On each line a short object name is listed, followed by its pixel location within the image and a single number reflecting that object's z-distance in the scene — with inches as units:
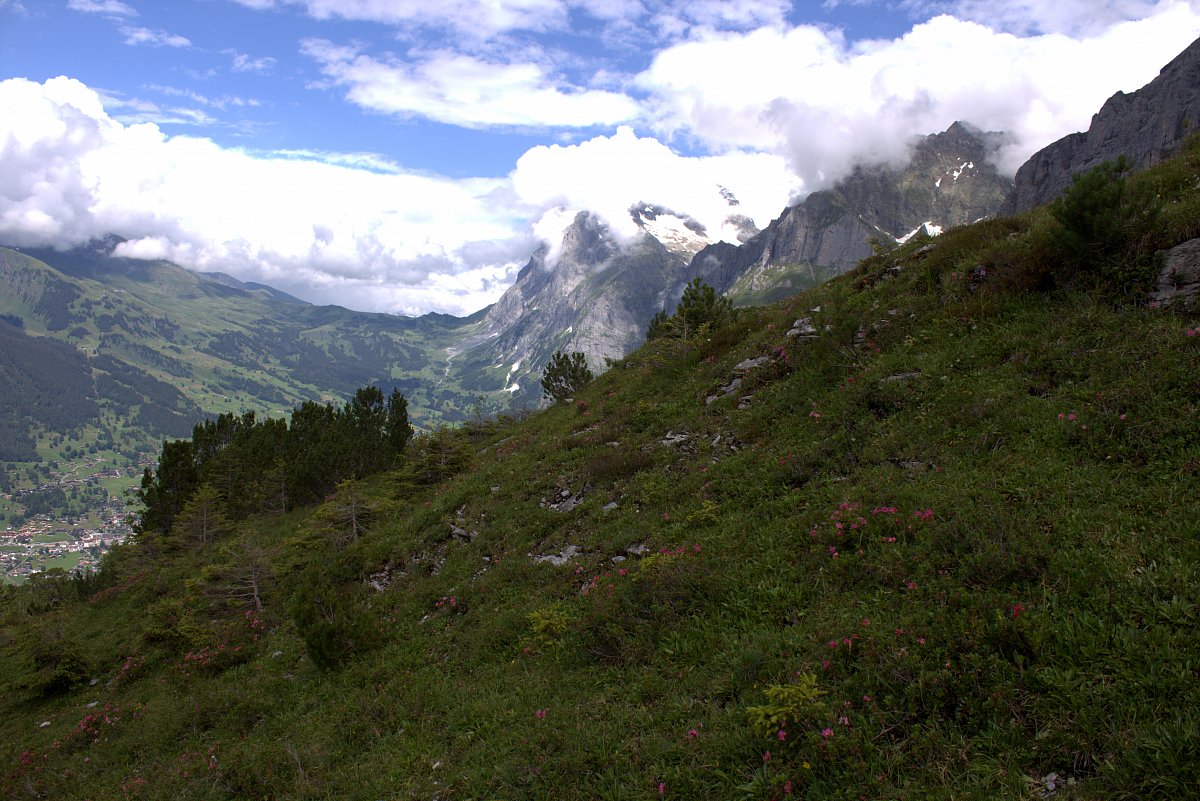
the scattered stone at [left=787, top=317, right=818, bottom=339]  657.0
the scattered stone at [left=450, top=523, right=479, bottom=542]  645.2
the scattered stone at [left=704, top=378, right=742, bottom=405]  678.5
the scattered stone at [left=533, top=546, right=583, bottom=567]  503.8
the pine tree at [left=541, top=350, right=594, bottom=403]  1969.7
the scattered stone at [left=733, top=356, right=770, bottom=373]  682.2
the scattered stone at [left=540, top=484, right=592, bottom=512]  609.6
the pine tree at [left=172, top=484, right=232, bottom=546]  1241.4
